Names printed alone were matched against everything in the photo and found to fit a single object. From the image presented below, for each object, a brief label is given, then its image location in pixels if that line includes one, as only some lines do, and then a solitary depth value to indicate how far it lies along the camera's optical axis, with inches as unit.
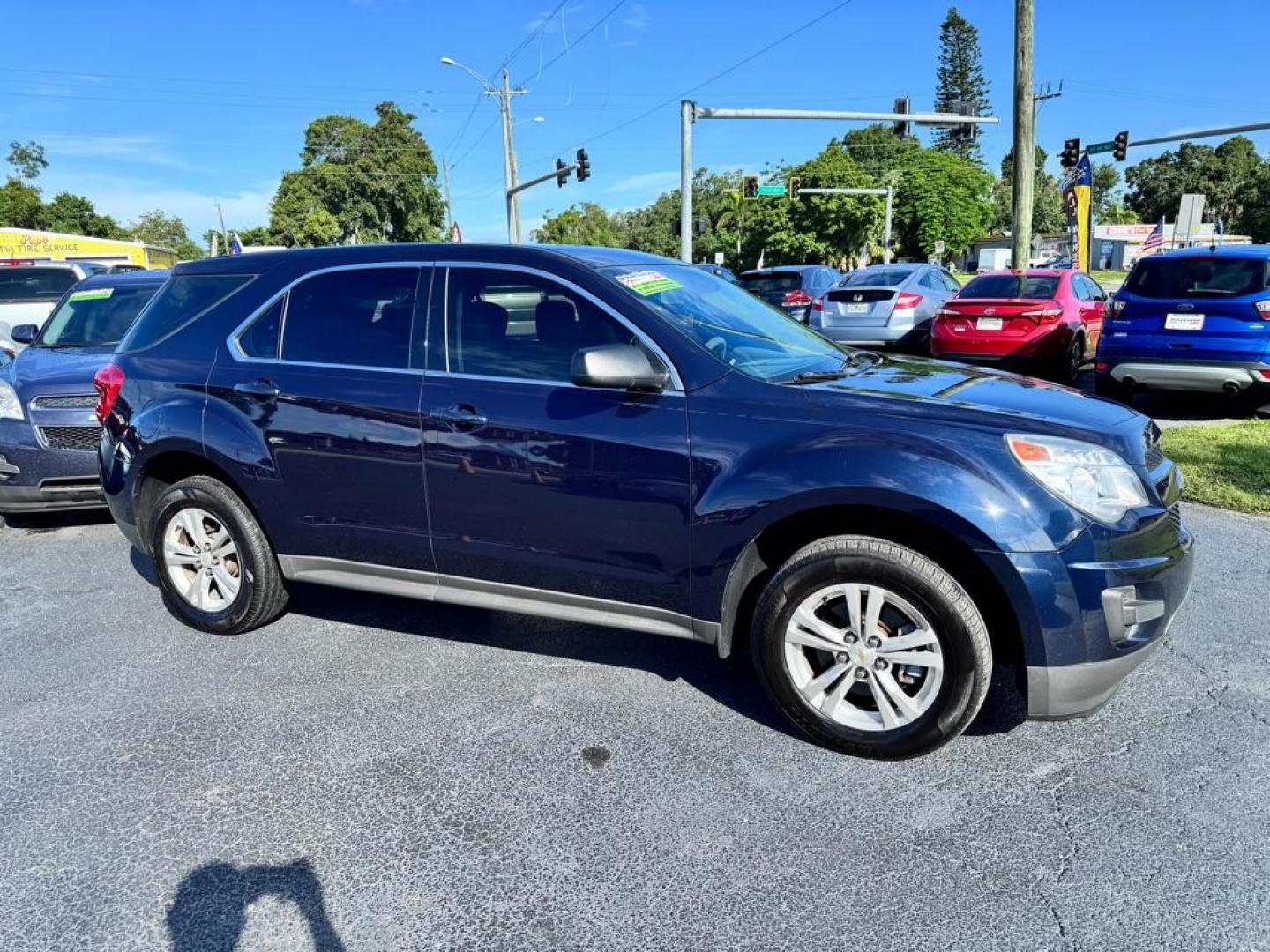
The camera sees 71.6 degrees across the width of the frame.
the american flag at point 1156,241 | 1533.0
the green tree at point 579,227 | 3695.9
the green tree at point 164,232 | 4052.7
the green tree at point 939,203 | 2674.7
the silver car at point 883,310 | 510.0
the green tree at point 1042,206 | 3959.2
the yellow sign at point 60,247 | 1048.2
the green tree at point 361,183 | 2224.4
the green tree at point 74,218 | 2495.1
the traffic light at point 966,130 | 820.6
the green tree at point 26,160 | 3002.0
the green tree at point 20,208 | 2406.5
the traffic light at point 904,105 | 797.9
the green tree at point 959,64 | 3093.0
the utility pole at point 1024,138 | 563.2
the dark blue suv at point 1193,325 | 317.1
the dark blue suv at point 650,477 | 111.6
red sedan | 419.8
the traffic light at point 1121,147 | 987.9
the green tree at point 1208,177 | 3548.2
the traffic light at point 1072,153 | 927.7
